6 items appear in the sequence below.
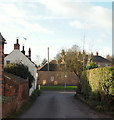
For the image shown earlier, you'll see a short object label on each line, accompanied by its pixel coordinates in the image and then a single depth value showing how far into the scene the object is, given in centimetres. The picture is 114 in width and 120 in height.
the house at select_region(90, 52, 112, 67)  6494
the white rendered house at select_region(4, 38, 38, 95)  3659
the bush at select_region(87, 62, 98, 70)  2571
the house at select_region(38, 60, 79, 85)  5828
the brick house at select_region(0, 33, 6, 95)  1237
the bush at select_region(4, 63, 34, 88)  2303
